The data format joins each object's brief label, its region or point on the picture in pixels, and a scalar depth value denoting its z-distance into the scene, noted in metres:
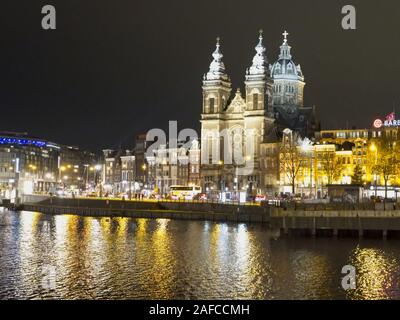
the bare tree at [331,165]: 137.62
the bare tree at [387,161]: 120.81
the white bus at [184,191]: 141.50
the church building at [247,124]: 155.50
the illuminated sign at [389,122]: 141.38
